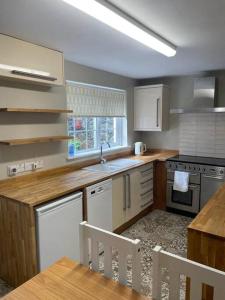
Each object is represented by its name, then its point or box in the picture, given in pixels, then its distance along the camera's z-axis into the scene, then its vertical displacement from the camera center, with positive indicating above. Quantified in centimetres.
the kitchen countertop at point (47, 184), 204 -60
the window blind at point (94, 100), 315 +37
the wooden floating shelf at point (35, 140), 227 -15
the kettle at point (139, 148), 429 -42
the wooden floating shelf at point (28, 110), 220 +16
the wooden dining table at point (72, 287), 106 -76
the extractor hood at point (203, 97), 375 +45
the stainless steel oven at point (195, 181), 345 -85
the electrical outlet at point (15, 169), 241 -45
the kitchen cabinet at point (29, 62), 206 +60
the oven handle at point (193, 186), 358 -94
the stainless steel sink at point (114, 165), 312 -58
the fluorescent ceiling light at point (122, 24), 142 +73
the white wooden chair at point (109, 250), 110 -63
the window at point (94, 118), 323 +11
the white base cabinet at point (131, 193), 302 -96
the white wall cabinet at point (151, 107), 412 +31
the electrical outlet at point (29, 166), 257 -44
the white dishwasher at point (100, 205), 252 -89
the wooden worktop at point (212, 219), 150 -66
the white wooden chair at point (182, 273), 92 -62
